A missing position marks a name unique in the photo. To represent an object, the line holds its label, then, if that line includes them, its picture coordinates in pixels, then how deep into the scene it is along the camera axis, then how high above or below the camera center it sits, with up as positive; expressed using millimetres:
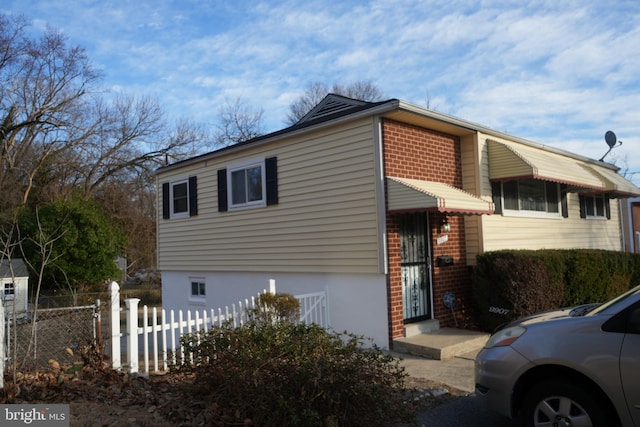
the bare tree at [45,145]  26688 +6745
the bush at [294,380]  3633 -1023
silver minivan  3424 -947
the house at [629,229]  15875 +390
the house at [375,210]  8078 +738
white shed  16922 -795
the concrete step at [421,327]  8070 -1348
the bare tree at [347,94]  39000 +12241
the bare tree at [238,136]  37688 +9011
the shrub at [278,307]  7133 -802
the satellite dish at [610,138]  15609 +3290
